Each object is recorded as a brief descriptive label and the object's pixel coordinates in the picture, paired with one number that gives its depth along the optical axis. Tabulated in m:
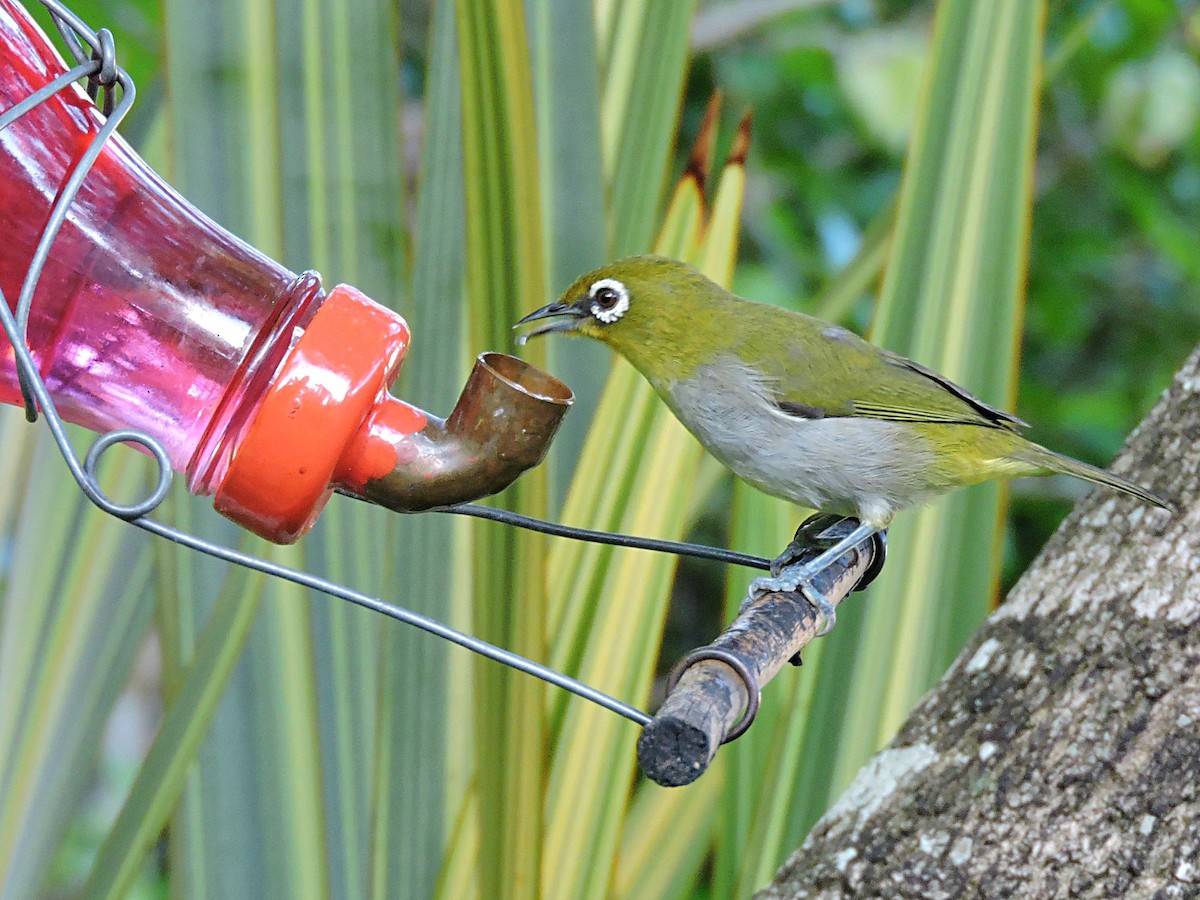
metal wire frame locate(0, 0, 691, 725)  2.70
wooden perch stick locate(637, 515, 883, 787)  2.71
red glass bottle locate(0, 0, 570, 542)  2.73
